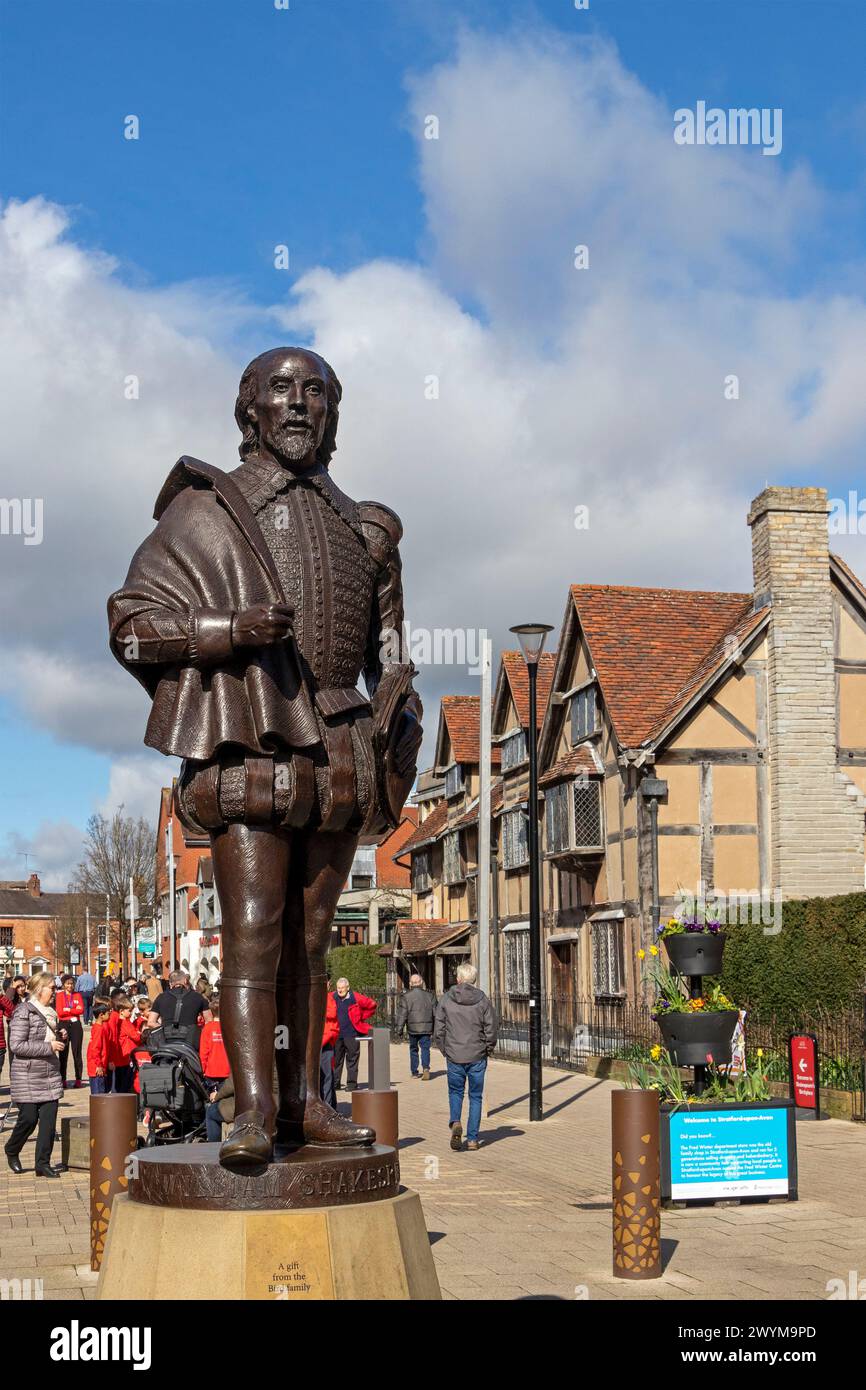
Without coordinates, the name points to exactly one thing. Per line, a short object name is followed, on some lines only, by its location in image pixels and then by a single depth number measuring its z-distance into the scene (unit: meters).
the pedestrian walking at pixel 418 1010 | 24.78
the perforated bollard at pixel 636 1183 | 8.78
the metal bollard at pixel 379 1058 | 16.25
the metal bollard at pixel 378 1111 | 9.18
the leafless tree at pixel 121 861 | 67.19
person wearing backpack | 16.61
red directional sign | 17.77
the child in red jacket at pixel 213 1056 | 14.41
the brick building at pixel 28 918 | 129.39
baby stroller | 13.84
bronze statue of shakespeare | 4.94
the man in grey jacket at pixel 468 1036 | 15.99
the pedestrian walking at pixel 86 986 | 33.34
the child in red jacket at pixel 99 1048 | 16.12
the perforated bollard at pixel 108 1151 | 8.65
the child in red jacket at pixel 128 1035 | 16.52
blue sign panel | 11.77
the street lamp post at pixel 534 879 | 19.55
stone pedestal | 4.50
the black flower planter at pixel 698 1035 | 12.45
